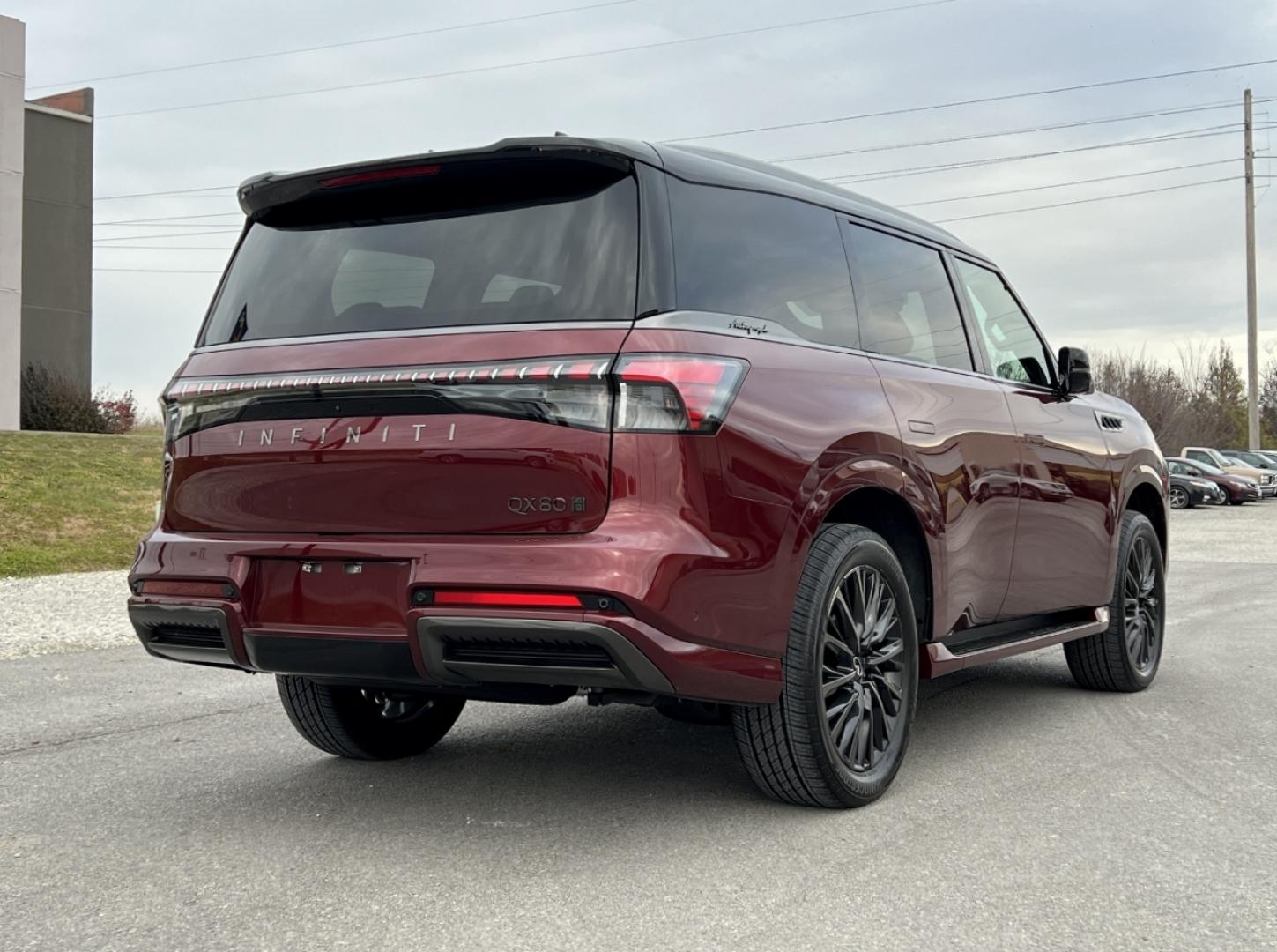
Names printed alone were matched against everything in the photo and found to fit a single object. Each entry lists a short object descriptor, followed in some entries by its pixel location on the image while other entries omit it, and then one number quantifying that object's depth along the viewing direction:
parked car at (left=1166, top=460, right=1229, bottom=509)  35.94
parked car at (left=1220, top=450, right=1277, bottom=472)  43.53
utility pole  43.44
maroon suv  3.50
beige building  27.47
